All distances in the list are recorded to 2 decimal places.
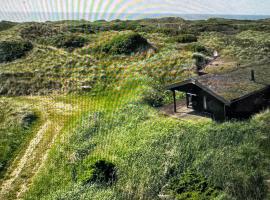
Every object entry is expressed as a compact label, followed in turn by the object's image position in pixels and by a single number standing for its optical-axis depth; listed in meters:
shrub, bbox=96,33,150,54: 41.62
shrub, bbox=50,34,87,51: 45.19
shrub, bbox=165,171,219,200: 14.08
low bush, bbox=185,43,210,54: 41.88
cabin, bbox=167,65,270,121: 19.75
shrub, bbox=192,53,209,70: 36.99
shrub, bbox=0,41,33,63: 40.19
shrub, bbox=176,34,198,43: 48.44
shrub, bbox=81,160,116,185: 15.95
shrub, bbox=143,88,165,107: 25.77
